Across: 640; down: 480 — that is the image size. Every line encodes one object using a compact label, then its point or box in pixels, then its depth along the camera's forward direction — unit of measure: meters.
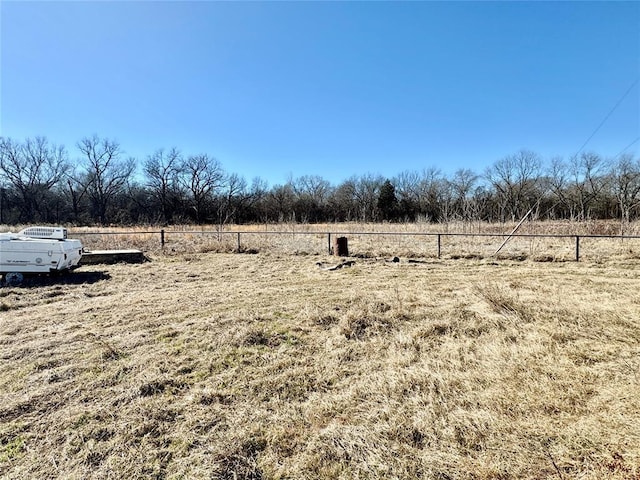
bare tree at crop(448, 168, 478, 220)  39.38
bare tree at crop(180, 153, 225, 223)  47.81
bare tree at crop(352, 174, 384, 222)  44.19
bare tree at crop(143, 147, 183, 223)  47.00
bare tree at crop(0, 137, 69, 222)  39.41
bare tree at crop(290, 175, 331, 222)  43.74
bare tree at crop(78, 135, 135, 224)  44.12
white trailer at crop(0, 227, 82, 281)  6.90
